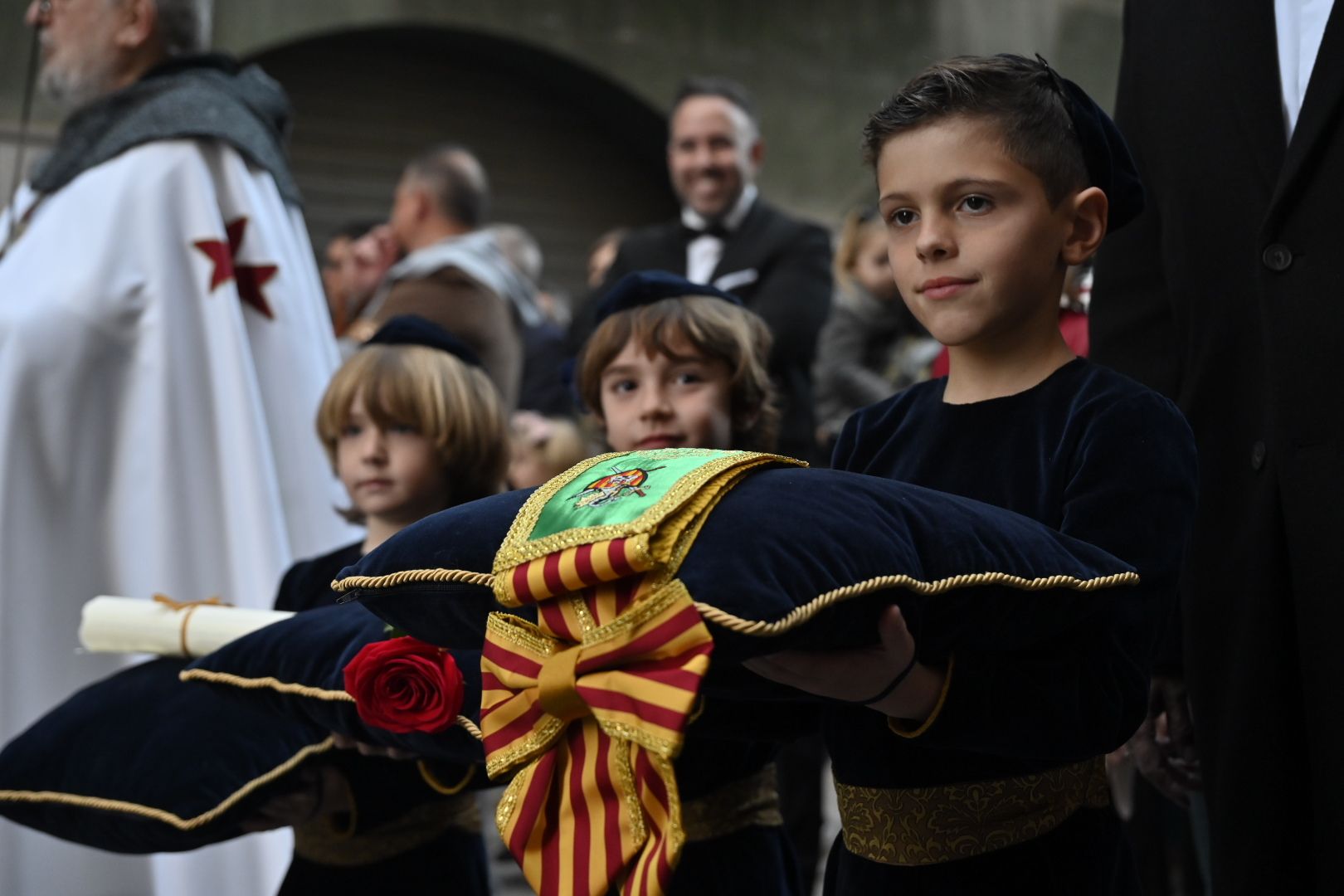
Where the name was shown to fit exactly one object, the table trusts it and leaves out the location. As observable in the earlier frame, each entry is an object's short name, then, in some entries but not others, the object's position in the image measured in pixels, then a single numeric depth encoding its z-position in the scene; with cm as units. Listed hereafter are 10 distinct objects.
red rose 173
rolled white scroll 231
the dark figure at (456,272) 406
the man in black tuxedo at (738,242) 379
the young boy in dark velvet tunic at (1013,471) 146
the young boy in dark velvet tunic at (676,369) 248
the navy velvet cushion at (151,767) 214
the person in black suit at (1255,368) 182
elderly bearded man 328
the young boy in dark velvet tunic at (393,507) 232
